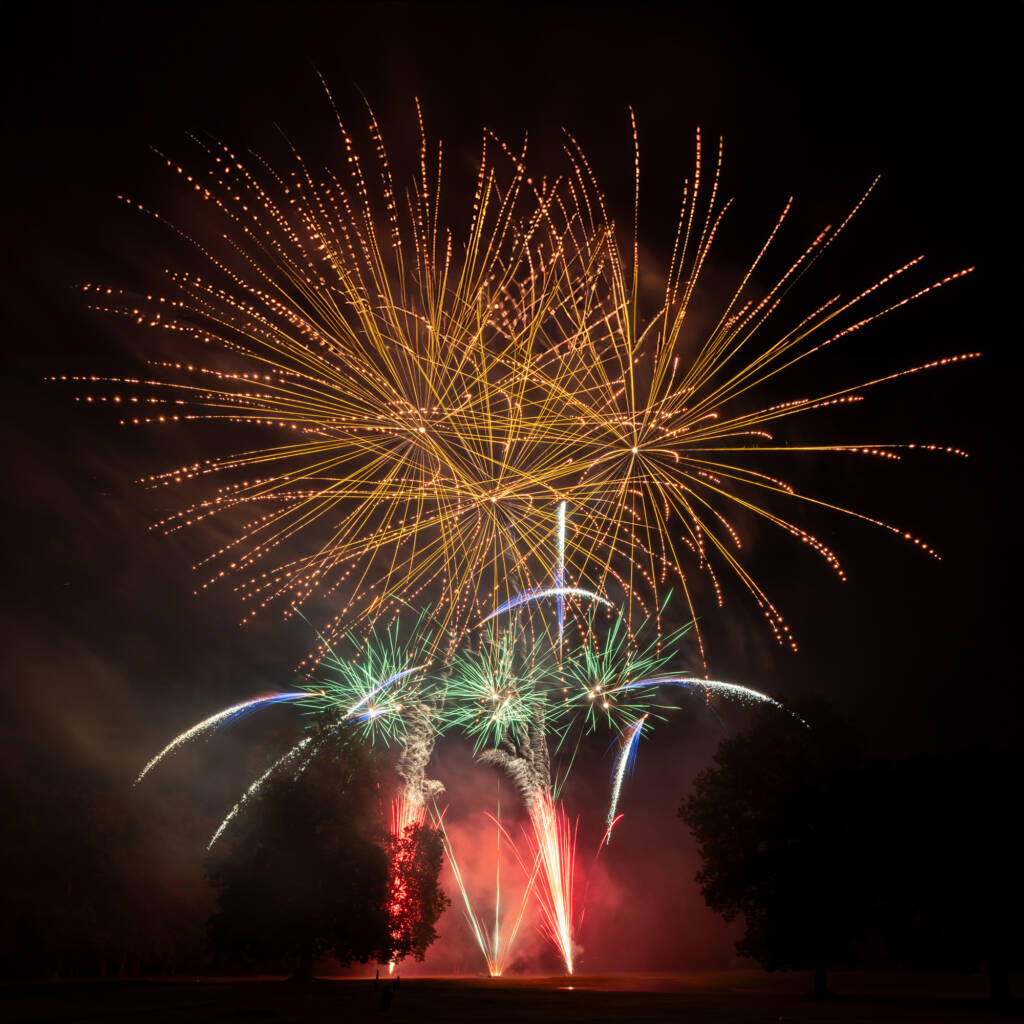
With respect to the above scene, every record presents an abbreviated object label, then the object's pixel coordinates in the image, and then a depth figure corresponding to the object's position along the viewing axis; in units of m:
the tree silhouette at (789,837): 39.88
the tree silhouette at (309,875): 41.19
